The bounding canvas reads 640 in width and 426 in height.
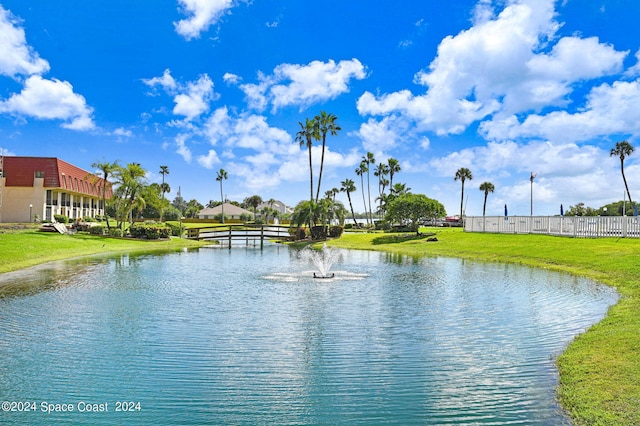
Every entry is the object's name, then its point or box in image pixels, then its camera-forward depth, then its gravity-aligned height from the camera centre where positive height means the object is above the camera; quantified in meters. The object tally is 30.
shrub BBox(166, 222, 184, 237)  67.29 -0.68
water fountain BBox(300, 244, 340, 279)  26.16 -2.69
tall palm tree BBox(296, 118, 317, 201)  68.25 +13.74
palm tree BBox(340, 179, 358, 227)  112.50 +9.58
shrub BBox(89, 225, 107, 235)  55.44 -0.56
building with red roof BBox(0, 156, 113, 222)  66.88 +5.55
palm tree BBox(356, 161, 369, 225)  105.44 +12.94
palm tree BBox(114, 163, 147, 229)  61.74 +4.92
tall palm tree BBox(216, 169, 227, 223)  135.90 +14.86
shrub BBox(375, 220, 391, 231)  73.69 -0.08
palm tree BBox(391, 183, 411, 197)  88.69 +7.08
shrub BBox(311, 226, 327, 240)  63.44 -1.04
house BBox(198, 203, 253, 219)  122.06 +3.57
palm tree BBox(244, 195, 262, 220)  134.12 +7.26
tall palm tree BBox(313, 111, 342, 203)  67.94 +14.93
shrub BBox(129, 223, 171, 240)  56.22 -0.81
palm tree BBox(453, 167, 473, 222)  108.69 +11.96
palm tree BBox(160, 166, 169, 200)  136.88 +16.21
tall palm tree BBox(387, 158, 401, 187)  102.40 +13.03
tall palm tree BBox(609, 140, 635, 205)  81.94 +13.39
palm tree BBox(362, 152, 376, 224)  102.94 +14.84
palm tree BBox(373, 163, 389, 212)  105.81 +12.05
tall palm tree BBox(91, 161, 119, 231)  60.75 +7.64
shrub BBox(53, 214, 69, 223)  65.16 +0.97
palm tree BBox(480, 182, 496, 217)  109.25 +8.88
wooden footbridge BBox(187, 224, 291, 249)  66.44 -1.55
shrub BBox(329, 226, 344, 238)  63.81 -0.77
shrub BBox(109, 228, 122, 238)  55.75 -0.92
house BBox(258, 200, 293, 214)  153.48 +6.51
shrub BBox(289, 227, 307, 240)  65.06 -1.07
